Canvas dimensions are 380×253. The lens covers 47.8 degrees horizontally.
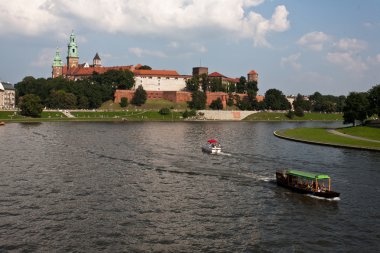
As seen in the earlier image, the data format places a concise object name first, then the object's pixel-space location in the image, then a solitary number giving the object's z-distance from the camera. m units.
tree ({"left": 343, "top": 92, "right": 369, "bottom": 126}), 102.94
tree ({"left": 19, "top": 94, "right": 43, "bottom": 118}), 141.50
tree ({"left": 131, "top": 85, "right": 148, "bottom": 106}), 180.16
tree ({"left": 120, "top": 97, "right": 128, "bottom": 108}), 178.62
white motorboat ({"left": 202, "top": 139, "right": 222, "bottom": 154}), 58.84
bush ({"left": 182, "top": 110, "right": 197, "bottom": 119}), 165.50
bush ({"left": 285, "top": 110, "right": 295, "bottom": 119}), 185.38
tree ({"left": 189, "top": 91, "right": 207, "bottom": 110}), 184.40
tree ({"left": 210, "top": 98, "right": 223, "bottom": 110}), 190.75
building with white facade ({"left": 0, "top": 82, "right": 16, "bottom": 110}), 189.25
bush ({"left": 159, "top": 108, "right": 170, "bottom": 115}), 163.09
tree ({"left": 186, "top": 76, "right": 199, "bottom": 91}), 198.12
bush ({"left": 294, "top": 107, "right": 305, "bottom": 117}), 190.48
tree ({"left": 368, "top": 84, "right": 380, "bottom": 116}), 99.08
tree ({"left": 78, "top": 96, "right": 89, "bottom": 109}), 166.12
